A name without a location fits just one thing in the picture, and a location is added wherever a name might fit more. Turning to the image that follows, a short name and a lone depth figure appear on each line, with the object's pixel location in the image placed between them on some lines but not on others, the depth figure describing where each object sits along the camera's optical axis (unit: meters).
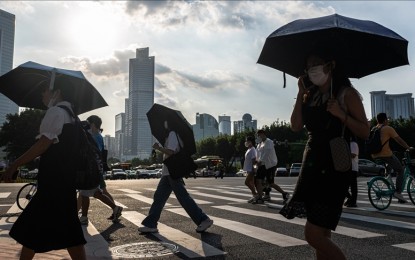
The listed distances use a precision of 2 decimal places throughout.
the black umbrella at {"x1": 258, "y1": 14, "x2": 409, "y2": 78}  3.02
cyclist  8.34
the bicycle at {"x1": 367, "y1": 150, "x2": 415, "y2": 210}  8.57
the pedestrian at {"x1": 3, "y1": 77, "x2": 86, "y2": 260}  3.09
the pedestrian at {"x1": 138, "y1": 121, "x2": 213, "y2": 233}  5.99
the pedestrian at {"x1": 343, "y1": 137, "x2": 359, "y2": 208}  8.33
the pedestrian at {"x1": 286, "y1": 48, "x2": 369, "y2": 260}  2.68
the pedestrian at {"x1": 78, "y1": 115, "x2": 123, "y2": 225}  7.17
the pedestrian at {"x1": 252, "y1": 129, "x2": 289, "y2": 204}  10.20
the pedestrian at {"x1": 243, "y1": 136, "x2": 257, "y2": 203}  10.62
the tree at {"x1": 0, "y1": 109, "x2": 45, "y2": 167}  51.88
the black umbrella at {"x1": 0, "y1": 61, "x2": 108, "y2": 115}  4.09
